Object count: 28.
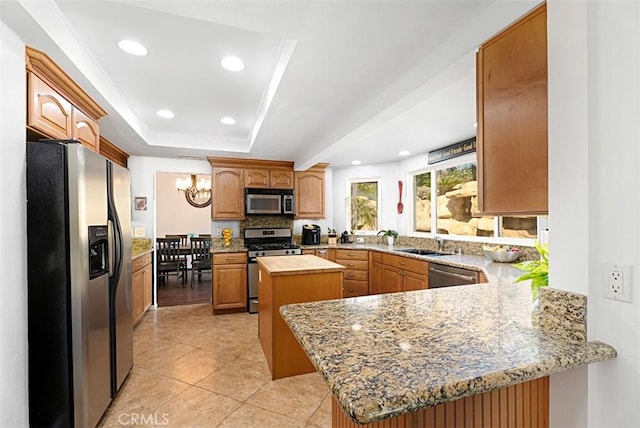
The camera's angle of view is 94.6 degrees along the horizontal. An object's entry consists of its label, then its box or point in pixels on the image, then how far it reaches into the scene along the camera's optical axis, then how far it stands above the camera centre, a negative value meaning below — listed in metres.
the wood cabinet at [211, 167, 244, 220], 4.54 +0.32
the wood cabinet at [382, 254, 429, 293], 3.37 -0.77
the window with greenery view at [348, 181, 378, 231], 5.23 +0.13
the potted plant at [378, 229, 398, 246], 4.80 -0.37
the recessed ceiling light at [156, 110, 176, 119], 3.13 +1.09
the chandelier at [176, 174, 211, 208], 6.38 +0.56
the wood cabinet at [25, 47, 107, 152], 1.66 +0.74
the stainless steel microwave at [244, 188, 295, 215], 4.56 +0.19
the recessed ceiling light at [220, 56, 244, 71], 2.09 +1.10
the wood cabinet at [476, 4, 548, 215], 1.04 +0.35
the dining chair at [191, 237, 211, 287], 5.86 -0.80
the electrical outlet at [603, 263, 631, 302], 0.87 -0.21
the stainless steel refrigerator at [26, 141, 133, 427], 1.60 -0.38
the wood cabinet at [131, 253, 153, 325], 3.49 -0.90
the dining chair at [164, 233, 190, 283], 5.88 -0.74
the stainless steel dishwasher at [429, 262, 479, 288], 2.73 -0.63
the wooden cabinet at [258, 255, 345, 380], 2.42 -0.70
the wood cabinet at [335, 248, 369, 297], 4.51 -0.93
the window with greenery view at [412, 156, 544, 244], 3.27 +0.05
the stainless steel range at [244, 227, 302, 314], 4.16 -0.50
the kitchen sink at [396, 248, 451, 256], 3.86 -0.55
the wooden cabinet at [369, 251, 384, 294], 4.25 -0.89
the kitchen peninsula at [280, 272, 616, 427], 0.68 -0.41
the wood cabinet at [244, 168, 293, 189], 4.68 +0.57
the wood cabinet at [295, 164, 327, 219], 4.99 +0.34
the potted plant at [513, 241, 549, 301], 1.15 -0.25
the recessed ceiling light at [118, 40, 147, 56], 1.88 +1.10
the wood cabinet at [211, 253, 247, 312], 4.07 -0.94
